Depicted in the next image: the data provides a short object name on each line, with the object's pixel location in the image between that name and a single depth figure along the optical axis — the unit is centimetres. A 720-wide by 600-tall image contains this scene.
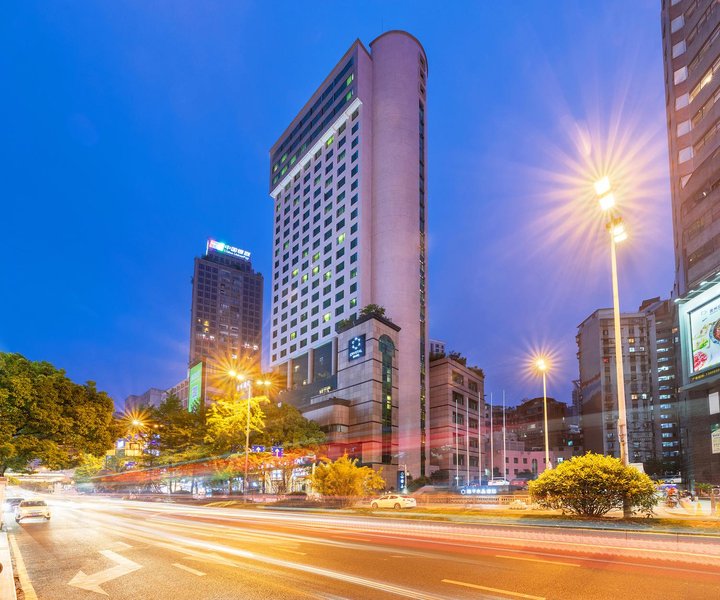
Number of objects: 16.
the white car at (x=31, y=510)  2980
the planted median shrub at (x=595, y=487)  1950
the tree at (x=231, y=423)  5544
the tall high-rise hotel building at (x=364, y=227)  8812
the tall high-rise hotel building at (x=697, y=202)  4947
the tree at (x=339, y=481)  4175
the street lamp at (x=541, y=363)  3759
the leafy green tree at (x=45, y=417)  2786
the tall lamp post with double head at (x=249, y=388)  4472
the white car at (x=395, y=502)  4203
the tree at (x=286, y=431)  5953
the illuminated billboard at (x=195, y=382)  15350
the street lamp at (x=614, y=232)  1962
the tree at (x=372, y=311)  7812
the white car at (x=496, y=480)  10461
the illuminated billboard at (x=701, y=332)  4691
